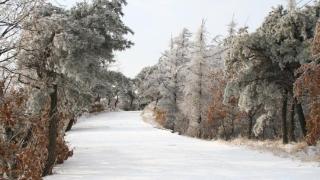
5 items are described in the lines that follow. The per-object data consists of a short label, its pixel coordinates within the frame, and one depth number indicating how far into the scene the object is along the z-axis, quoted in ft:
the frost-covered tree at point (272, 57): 71.97
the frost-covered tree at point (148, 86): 222.71
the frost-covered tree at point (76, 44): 49.60
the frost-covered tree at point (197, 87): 158.30
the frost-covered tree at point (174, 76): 182.09
